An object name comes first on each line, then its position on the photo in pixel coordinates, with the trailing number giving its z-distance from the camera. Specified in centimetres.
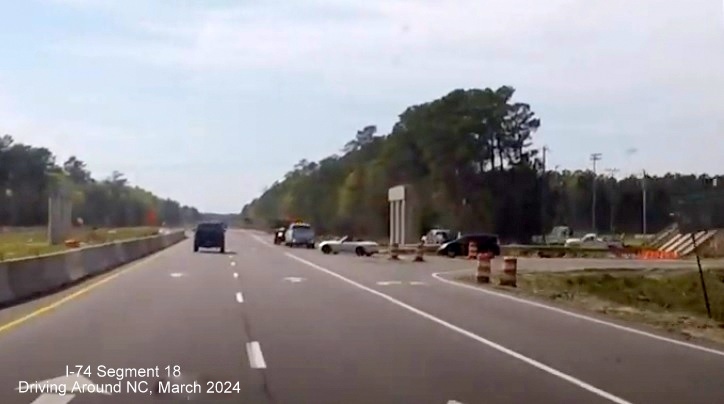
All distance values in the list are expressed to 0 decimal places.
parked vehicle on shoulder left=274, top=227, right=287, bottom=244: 10012
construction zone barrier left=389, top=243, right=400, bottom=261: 6317
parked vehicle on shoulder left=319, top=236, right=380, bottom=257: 7012
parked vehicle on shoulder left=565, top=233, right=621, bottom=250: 9115
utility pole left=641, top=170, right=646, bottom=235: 12888
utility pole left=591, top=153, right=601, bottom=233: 13861
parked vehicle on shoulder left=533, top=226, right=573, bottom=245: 11053
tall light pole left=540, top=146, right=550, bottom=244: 11031
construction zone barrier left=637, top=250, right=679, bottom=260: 7231
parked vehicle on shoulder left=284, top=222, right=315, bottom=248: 8969
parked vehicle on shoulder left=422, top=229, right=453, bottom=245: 8100
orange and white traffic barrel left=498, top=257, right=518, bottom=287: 3809
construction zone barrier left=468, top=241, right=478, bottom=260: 6509
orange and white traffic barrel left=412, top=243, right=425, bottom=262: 6062
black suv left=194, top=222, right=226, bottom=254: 7312
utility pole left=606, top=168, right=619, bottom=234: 15250
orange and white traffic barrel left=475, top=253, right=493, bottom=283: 3916
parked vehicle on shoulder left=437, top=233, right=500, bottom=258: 6894
